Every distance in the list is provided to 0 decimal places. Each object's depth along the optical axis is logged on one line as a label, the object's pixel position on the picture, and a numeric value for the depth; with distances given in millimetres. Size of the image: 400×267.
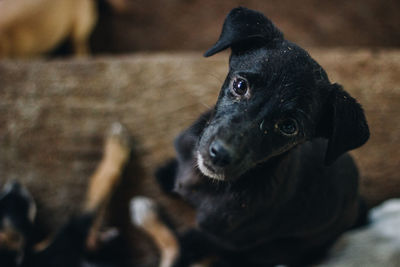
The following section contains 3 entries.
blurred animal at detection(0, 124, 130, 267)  847
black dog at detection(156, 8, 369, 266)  689
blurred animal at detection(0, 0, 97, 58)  991
